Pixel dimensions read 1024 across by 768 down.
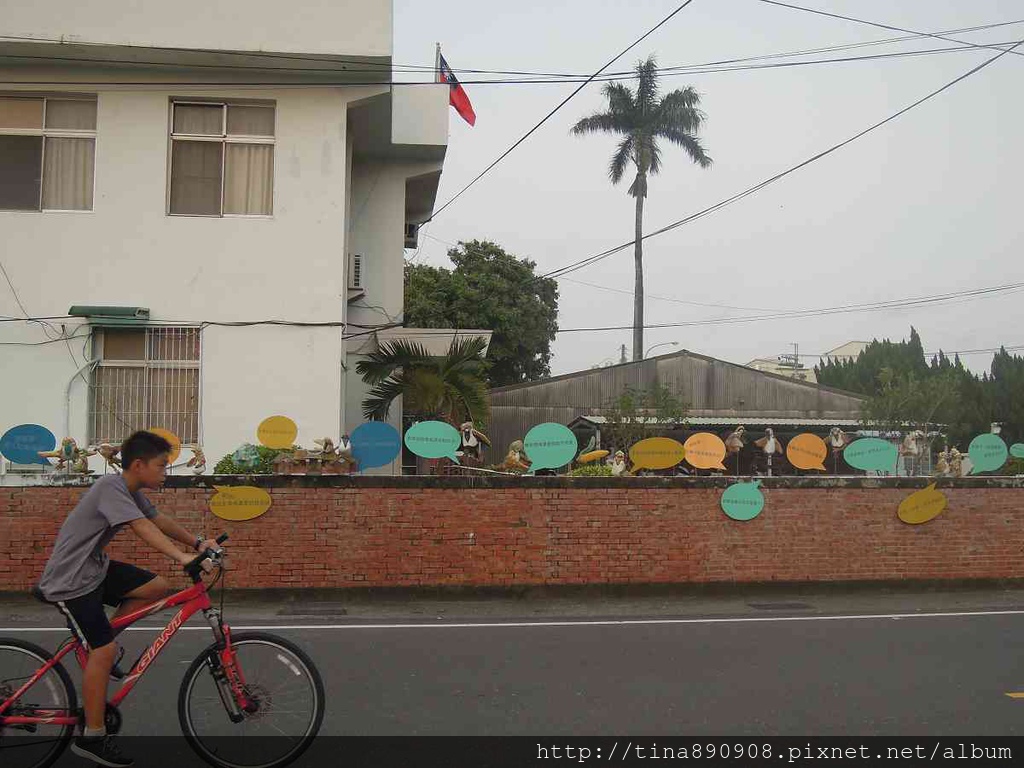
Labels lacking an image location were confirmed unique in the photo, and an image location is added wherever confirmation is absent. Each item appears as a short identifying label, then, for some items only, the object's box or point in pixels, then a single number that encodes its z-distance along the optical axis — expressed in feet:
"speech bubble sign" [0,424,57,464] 39.19
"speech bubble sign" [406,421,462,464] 40.78
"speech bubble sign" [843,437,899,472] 43.96
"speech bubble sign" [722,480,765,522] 41.37
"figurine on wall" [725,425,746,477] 47.06
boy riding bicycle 16.44
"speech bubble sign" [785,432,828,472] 43.50
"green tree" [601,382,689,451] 79.87
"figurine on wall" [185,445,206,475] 40.78
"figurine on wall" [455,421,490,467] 43.88
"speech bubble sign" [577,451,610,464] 42.93
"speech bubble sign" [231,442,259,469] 41.34
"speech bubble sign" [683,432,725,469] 42.57
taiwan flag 61.26
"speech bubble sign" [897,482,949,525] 42.75
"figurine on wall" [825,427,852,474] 46.73
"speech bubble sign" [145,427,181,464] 41.68
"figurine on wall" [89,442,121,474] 36.60
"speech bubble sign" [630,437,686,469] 41.81
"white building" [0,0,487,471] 45.44
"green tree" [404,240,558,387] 119.14
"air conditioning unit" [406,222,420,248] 80.01
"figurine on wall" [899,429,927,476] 46.83
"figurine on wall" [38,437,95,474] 39.04
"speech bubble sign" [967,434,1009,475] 45.32
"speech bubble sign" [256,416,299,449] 40.01
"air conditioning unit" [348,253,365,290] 59.88
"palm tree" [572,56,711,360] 124.26
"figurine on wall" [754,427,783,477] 45.79
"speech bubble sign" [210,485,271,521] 38.04
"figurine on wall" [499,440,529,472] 41.19
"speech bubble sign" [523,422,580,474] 41.19
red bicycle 16.71
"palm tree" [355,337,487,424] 50.24
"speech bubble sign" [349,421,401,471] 41.29
